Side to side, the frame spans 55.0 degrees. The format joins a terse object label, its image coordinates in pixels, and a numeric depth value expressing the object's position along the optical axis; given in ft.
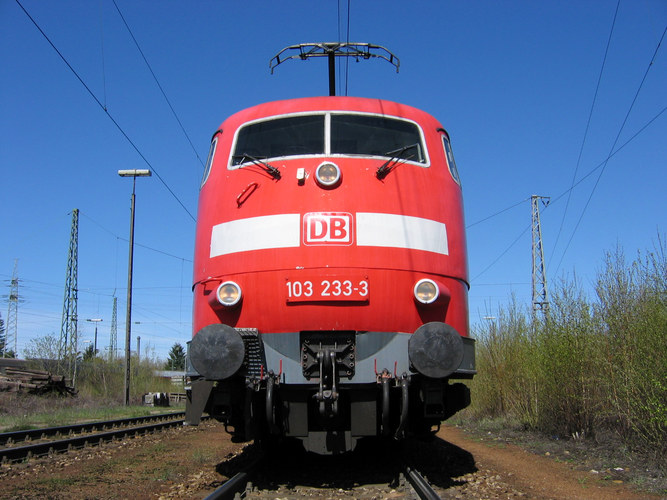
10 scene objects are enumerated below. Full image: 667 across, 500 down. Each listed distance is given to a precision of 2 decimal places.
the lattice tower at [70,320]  104.06
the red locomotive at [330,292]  19.03
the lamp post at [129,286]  77.10
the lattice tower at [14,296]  161.38
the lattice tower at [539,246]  98.53
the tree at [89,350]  190.43
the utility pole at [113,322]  181.16
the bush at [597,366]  27.02
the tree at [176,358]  305.55
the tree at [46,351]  105.91
